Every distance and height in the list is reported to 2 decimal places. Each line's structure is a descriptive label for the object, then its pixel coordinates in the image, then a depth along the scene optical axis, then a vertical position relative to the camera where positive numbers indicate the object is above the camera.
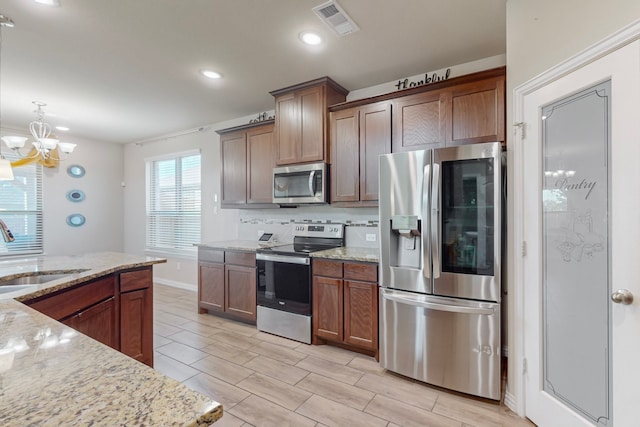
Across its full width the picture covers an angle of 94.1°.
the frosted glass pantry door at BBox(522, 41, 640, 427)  1.38 -0.17
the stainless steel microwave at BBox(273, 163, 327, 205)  3.20 +0.32
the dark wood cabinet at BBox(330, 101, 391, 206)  2.91 +0.63
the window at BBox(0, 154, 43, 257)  4.69 +0.07
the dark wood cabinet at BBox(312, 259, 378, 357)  2.65 -0.86
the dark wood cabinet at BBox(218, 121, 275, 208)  3.74 +0.63
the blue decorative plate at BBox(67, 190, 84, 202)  5.30 +0.32
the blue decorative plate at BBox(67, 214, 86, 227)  5.30 -0.12
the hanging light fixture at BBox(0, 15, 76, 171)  2.92 +0.70
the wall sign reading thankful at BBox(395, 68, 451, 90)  2.94 +1.34
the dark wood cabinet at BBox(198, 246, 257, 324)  3.45 -0.86
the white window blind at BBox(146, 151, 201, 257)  5.08 +0.16
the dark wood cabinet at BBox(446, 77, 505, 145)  2.35 +0.81
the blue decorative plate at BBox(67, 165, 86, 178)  5.28 +0.76
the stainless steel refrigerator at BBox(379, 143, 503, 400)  2.07 -0.41
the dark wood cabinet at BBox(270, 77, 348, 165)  3.21 +1.04
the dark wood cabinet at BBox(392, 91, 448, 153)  2.60 +0.82
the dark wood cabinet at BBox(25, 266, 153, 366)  1.69 -0.63
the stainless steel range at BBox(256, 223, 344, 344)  3.03 -0.79
